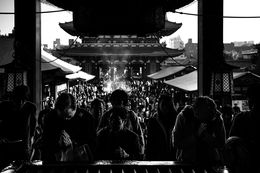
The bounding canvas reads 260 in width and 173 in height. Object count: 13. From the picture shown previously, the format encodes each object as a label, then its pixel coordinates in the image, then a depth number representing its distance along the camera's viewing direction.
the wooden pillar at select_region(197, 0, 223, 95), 5.96
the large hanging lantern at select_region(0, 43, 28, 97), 5.41
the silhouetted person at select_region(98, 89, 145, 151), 3.48
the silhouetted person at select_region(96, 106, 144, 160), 2.69
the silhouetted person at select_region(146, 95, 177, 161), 3.46
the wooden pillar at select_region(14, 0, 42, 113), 5.89
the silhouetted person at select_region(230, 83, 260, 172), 2.41
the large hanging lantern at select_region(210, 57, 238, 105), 5.63
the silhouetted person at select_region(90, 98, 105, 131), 4.30
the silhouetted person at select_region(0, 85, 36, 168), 3.49
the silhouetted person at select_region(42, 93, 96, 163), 2.75
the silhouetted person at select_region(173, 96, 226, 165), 2.58
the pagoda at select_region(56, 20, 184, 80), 30.00
